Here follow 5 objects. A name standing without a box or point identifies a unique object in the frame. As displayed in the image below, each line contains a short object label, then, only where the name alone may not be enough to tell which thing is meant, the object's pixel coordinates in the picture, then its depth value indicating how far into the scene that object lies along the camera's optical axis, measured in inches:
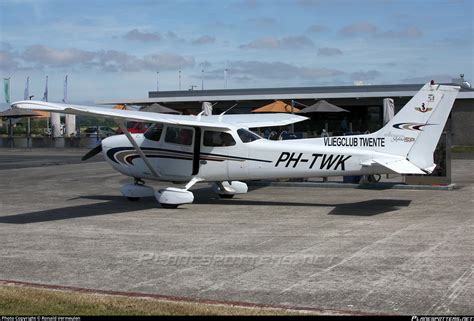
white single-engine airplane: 543.5
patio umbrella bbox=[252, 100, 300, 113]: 1478.8
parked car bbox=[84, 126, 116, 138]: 2658.5
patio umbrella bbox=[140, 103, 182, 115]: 1510.8
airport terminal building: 1653.5
